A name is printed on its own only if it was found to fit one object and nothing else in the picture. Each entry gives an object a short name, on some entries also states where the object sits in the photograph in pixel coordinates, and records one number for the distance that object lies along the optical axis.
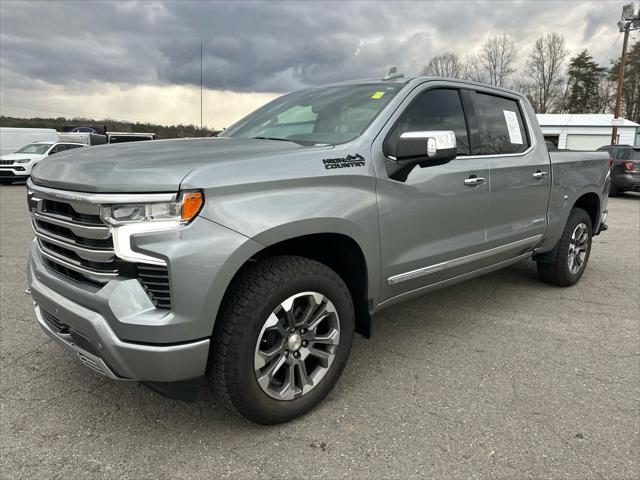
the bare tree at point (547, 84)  51.81
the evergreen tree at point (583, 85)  49.62
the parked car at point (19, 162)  17.30
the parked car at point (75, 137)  22.03
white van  22.39
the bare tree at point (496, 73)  47.91
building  31.69
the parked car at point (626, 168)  14.23
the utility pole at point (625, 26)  21.00
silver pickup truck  1.98
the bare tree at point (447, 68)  46.16
